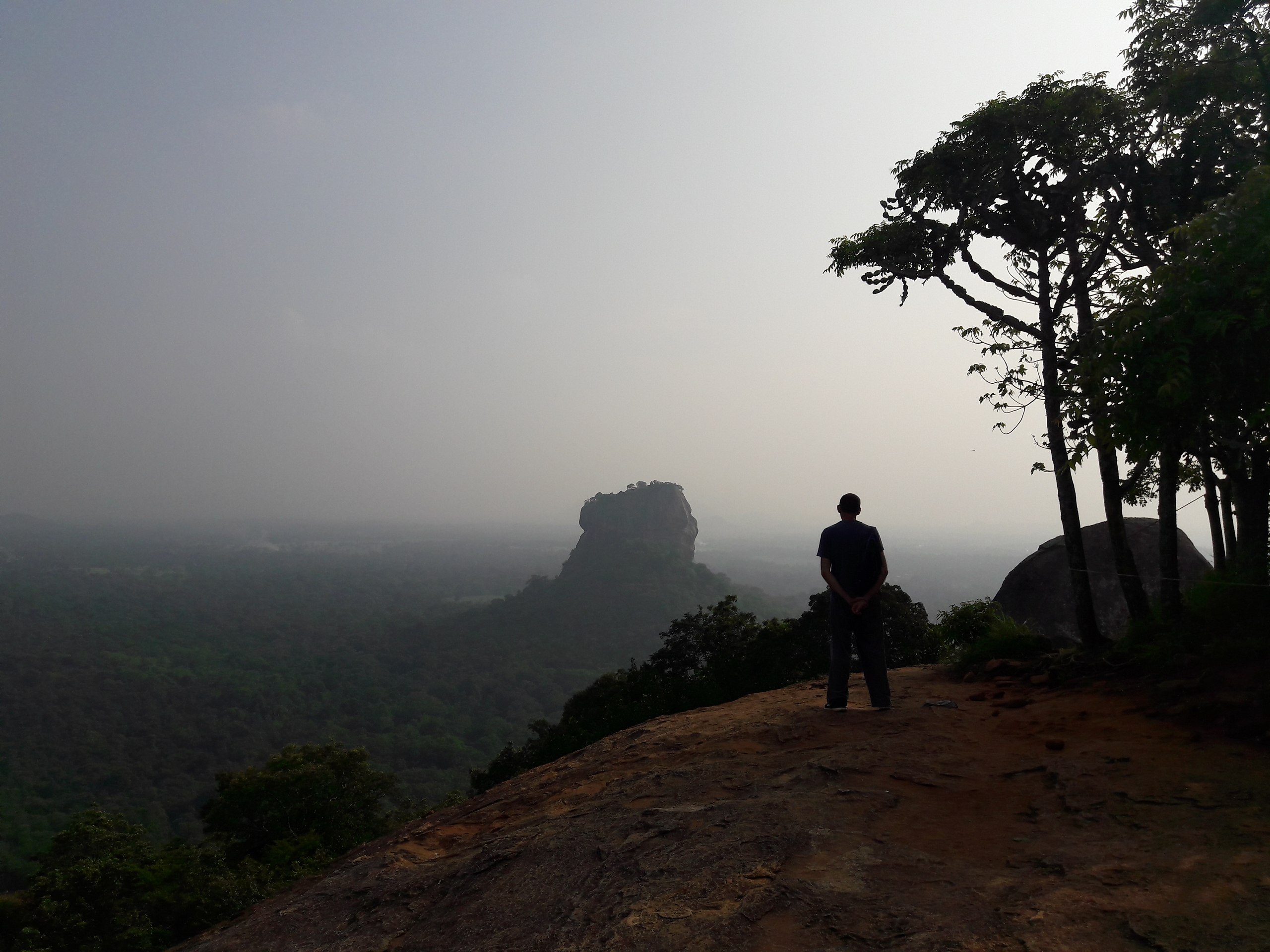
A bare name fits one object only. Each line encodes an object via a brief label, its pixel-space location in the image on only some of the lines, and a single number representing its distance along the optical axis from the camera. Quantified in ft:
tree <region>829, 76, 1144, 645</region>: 30.60
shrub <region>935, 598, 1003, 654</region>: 34.86
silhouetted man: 21.93
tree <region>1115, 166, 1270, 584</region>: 17.22
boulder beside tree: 51.62
